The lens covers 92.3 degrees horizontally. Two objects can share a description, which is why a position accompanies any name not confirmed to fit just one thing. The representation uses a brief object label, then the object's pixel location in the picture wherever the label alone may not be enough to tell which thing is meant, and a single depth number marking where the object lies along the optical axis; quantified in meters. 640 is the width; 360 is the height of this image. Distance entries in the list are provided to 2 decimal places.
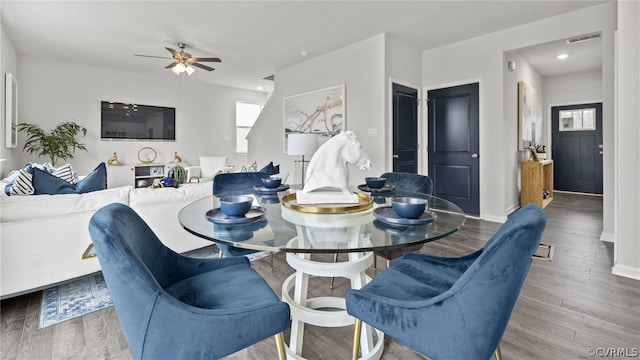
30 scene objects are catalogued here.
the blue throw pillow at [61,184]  2.20
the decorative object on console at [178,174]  3.43
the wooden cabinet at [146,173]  6.01
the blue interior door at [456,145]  4.38
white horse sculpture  1.53
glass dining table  1.05
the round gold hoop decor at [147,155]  6.24
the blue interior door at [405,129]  4.34
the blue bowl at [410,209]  1.21
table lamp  4.09
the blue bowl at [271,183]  2.05
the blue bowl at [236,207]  1.25
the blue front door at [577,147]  6.29
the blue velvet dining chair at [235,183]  2.33
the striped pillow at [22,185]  2.08
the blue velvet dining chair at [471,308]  0.84
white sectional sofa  1.88
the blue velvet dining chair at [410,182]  2.33
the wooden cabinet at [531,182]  4.65
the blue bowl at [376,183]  2.05
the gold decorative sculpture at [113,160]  5.79
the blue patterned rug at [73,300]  1.85
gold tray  1.41
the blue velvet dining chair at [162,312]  0.82
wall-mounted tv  5.88
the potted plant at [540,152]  5.16
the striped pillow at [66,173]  2.95
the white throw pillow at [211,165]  6.48
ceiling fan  4.14
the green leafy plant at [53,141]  4.91
